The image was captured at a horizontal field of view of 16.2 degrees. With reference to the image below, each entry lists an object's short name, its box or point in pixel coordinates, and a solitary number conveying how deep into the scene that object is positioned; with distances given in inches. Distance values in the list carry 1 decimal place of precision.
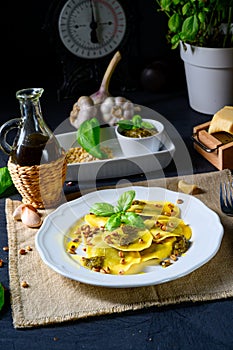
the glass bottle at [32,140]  53.0
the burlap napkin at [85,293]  44.5
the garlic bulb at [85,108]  64.2
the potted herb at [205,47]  64.3
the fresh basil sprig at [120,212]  49.1
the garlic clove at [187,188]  55.2
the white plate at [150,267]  45.4
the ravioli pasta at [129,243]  46.9
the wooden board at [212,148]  58.2
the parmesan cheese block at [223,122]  59.7
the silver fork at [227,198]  52.4
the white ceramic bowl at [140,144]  58.5
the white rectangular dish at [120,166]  57.4
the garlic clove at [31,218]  52.1
